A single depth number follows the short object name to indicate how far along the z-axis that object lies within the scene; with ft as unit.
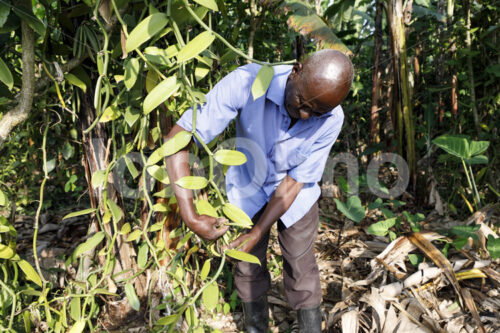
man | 3.06
